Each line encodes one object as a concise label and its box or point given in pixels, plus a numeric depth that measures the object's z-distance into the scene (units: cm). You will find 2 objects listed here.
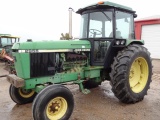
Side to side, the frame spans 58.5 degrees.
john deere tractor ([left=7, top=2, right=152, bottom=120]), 276
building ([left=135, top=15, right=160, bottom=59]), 1066
